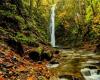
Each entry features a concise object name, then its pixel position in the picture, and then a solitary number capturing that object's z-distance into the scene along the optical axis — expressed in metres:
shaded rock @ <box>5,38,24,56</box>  11.96
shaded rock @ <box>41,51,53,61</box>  13.95
